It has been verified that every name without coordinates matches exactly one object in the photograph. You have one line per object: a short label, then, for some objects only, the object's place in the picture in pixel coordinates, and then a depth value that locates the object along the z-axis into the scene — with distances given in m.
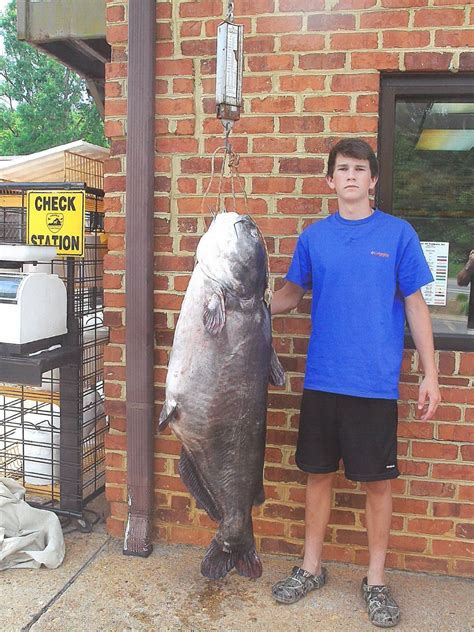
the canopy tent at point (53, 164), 3.87
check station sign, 3.31
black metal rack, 3.54
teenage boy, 2.70
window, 3.16
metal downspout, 3.09
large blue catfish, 2.32
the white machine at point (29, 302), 3.14
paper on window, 3.20
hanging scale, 2.40
